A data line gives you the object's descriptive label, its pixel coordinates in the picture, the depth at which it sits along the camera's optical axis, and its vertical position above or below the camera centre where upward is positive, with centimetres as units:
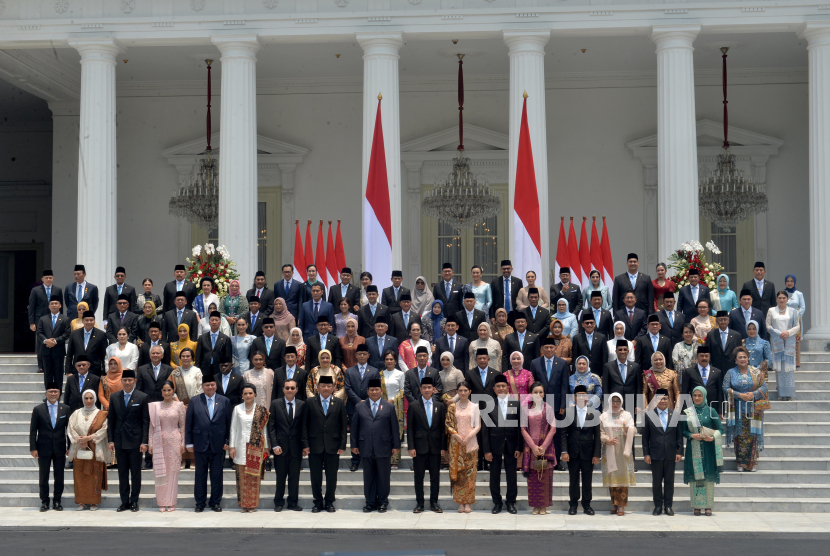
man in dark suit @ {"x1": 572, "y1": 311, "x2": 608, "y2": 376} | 1409 -29
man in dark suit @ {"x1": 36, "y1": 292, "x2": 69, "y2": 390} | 1577 -17
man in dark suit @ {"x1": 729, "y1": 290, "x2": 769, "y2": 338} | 1512 +11
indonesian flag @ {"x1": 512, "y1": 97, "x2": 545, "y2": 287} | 1806 +203
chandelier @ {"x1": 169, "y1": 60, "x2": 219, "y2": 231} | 2219 +301
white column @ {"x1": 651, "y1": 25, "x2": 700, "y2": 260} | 1859 +377
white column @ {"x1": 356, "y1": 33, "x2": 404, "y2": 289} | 1891 +462
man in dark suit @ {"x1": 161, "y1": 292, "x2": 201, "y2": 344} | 1512 +14
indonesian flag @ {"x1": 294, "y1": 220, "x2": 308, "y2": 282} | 2027 +147
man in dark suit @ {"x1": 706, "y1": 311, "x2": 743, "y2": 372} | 1424 -28
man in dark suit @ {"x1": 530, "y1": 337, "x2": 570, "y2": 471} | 1328 -69
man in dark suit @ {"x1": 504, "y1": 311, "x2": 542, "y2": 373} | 1419 -27
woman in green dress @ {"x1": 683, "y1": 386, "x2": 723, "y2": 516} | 1248 -177
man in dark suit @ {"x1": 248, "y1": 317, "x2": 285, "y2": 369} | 1427 -30
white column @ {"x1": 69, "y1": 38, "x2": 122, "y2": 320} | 1927 +337
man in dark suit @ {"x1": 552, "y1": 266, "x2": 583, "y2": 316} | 1620 +58
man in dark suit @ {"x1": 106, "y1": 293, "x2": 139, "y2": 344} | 1548 +13
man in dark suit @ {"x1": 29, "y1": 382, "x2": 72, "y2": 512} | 1312 -149
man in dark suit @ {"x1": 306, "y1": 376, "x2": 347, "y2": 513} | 1299 -149
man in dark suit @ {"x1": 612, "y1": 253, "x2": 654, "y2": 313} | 1598 +62
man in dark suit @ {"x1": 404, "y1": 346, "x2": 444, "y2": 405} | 1341 -69
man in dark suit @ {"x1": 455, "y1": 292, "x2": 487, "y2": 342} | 1508 +12
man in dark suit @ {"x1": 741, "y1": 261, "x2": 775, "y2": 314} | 1656 +57
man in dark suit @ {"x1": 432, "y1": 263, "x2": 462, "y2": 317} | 1588 +57
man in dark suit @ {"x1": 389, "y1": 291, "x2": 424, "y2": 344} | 1509 +12
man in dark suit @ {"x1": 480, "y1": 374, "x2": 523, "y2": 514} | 1294 -154
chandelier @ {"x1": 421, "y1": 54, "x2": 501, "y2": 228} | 2112 +279
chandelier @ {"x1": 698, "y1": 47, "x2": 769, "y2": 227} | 2120 +282
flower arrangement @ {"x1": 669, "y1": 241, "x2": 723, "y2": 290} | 1655 +104
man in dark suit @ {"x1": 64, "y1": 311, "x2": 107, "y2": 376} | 1498 -19
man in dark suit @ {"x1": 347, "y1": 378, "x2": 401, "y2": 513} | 1295 -155
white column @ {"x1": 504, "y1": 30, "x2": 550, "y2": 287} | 1881 +468
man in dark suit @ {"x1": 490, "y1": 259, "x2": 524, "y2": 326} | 1606 +59
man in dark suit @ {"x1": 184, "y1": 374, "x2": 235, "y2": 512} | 1309 -149
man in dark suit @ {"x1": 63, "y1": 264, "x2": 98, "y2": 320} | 1709 +64
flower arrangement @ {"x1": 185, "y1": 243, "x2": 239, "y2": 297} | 1695 +110
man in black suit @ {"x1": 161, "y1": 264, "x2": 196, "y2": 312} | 1647 +69
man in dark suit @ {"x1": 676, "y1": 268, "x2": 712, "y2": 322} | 1586 +47
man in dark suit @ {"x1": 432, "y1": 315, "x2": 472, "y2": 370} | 1417 -29
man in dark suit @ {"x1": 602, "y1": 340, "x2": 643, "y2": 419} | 1346 -77
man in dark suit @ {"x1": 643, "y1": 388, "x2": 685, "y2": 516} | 1264 -163
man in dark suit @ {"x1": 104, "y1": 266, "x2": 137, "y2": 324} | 1638 +64
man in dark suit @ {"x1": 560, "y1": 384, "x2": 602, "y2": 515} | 1277 -161
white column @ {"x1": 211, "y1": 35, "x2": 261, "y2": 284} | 1897 +356
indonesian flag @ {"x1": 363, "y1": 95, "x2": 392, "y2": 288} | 1853 +203
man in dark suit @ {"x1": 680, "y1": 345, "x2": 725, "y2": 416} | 1334 -75
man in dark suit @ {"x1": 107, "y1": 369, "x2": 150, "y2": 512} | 1309 -143
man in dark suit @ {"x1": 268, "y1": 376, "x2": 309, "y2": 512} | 1308 -153
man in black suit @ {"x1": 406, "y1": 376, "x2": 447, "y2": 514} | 1293 -151
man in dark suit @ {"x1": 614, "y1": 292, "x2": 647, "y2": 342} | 1489 +9
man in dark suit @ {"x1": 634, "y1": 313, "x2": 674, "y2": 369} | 1401 -30
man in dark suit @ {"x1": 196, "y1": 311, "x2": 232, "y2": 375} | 1422 -29
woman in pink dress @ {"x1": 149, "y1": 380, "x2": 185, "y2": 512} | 1305 -158
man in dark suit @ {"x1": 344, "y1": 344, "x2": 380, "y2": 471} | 1363 -75
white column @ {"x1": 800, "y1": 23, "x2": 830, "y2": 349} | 1834 +303
